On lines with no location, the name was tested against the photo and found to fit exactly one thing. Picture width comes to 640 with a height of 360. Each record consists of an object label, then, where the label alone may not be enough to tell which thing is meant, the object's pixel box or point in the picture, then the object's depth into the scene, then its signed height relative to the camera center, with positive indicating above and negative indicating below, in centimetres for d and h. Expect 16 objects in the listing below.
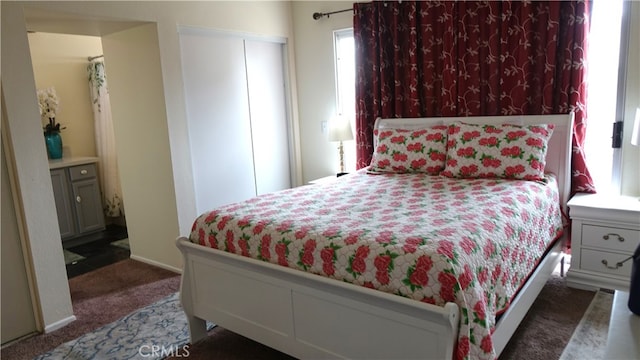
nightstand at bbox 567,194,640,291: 271 -89
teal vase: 450 -20
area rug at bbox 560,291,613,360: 223 -126
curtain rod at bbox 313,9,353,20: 419 +86
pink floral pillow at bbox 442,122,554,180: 294 -35
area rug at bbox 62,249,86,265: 400 -120
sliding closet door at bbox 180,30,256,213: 364 -3
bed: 166 -69
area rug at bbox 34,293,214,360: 246 -124
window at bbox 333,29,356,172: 425 +25
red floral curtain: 313 +29
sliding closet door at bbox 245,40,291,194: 419 -2
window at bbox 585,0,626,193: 303 -1
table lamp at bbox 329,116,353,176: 407 -20
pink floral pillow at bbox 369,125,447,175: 332 -35
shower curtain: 470 -22
